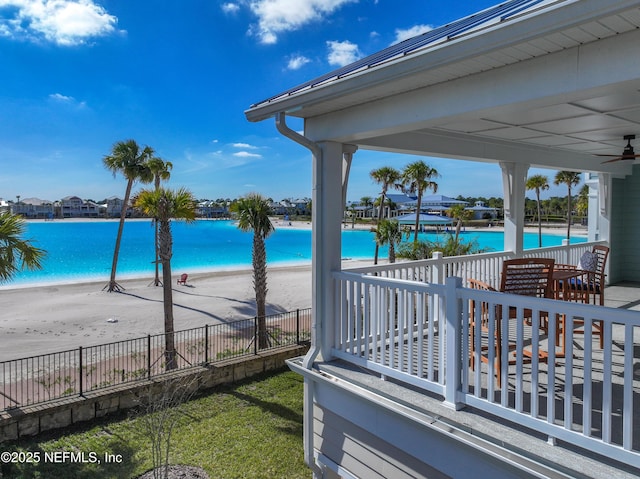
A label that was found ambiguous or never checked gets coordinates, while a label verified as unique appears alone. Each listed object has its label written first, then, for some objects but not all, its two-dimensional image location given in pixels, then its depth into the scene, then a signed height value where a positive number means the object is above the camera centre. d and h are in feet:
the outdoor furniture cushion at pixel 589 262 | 18.15 -1.87
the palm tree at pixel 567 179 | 107.73 +11.05
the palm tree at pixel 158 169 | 74.95 +10.14
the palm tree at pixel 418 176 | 82.58 +9.42
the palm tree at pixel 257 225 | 40.83 -0.28
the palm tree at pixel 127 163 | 71.92 +10.71
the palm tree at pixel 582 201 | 124.26 +6.25
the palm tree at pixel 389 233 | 58.75 -1.69
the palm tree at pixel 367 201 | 280.31 +14.20
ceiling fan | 17.29 +3.03
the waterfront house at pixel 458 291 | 7.61 -1.85
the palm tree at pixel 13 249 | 22.24 -1.42
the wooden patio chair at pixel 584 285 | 15.26 -2.65
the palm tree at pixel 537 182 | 119.55 +11.36
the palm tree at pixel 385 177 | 93.91 +10.39
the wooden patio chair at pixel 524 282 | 12.21 -1.90
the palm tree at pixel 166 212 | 35.83 +0.94
